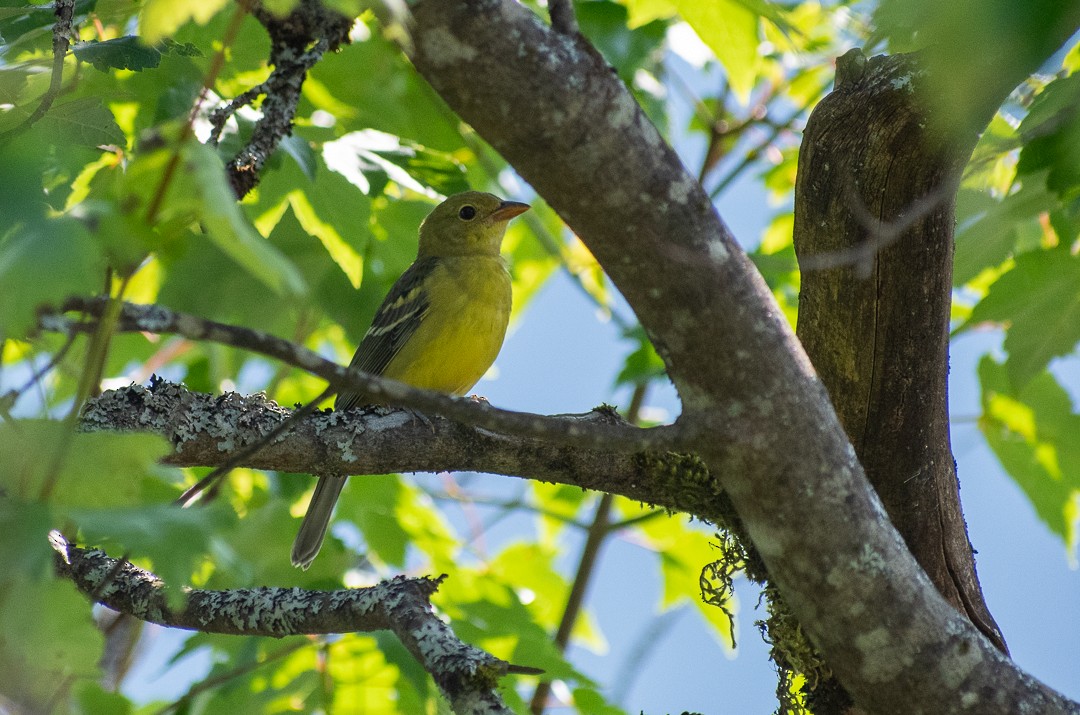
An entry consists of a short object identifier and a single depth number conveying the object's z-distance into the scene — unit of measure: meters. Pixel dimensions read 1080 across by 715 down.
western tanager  10.88
